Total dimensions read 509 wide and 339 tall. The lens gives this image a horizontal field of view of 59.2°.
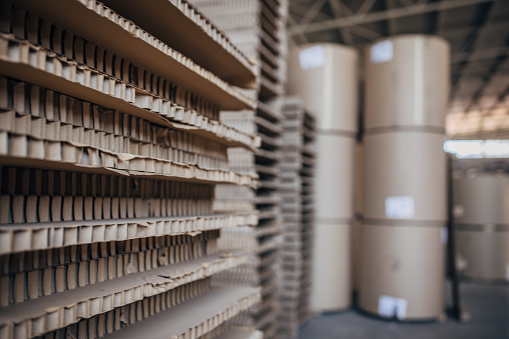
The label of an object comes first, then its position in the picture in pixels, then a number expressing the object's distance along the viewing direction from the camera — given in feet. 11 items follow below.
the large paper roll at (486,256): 26.40
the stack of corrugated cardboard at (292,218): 14.53
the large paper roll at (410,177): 16.25
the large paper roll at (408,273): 16.12
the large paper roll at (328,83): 17.42
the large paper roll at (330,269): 17.15
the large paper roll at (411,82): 16.43
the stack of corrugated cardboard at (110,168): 3.73
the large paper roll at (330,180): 17.42
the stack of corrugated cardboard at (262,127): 10.98
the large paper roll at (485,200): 26.71
